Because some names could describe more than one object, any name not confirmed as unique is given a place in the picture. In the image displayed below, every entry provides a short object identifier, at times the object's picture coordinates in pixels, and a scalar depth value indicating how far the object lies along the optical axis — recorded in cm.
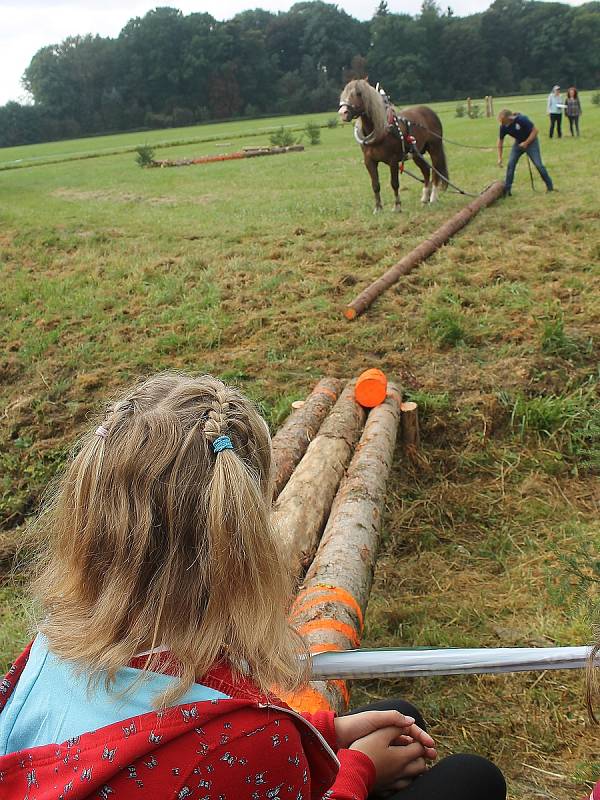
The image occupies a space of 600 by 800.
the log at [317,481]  341
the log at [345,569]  254
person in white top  1698
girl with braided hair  115
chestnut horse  949
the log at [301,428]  417
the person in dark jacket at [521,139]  1016
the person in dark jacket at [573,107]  1683
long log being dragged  651
